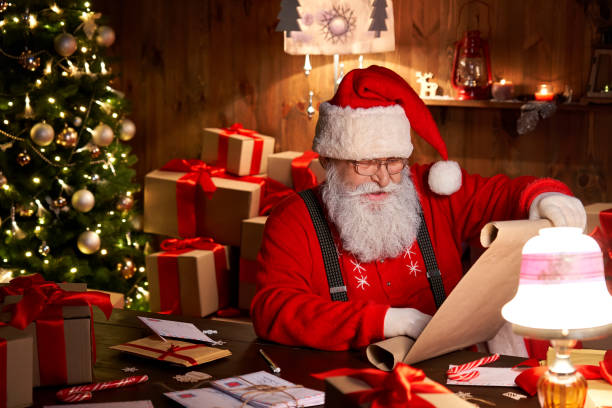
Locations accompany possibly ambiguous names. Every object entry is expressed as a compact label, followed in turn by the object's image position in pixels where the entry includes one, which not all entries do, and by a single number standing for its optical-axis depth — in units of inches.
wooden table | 59.4
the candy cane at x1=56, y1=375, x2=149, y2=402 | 58.9
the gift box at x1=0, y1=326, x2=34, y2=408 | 56.3
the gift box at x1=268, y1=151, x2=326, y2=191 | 146.7
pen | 64.7
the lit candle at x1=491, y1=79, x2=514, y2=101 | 133.4
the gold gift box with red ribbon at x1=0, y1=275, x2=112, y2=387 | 61.3
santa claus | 83.4
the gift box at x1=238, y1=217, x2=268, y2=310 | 143.4
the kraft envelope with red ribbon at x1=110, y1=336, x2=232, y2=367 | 65.9
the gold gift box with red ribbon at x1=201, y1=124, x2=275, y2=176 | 152.1
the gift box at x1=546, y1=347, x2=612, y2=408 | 55.3
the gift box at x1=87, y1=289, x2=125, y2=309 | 136.9
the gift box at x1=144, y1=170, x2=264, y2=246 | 147.9
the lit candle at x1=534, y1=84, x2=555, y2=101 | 129.1
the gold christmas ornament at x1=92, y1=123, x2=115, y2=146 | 146.5
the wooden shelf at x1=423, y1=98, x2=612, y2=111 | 127.0
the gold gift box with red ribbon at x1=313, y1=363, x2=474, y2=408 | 43.3
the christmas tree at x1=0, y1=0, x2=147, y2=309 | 139.9
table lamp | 42.2
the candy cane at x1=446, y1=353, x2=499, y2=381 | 61.6
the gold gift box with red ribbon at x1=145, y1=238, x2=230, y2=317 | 144.6
